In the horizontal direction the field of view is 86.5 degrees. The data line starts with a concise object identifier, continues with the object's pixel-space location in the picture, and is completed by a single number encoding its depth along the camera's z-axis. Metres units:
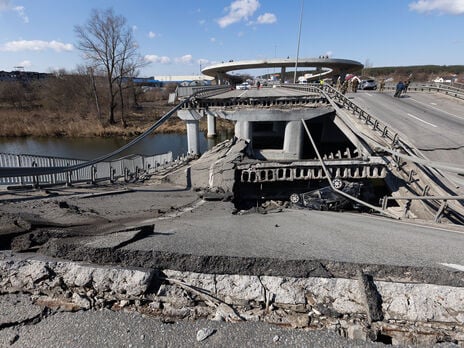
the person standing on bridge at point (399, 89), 21.86
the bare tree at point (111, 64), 38.62
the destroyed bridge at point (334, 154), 8.86
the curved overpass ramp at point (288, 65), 53.50
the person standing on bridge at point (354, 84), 25.77
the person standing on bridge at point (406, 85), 23.35
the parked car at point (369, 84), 29.78
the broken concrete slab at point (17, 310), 2.54
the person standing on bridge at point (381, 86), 25.86
